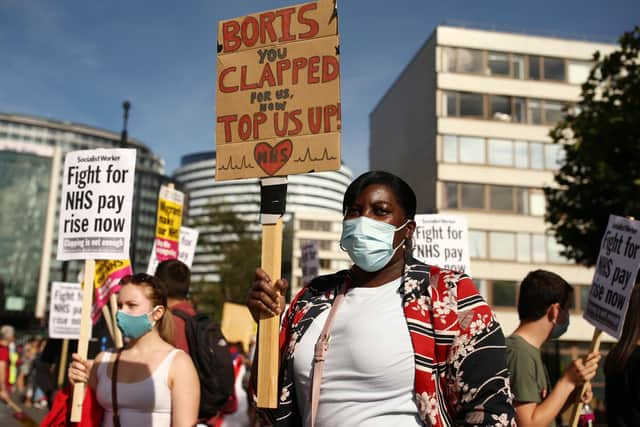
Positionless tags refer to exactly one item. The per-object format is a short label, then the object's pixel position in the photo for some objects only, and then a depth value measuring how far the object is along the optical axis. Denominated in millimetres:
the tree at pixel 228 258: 43000
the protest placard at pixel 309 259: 10461
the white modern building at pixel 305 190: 162375
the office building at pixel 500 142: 42969
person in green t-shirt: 3562
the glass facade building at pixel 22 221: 95875
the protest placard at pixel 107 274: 7116
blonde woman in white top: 3902
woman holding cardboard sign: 2545
